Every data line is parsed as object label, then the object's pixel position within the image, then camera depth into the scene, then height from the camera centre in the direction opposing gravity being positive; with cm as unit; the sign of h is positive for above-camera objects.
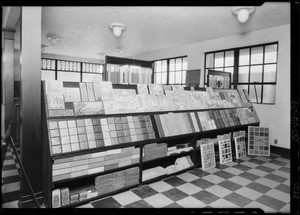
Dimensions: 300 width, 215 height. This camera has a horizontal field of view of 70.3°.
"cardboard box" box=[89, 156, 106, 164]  268 -80
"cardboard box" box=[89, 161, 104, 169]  268 -87
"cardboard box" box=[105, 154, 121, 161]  281 -79
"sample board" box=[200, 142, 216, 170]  388 -104
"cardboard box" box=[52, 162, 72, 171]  244 -81
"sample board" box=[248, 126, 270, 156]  478 -90
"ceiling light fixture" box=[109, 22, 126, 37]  516 +174
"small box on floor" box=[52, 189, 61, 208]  246 -119
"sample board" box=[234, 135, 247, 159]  458 -100
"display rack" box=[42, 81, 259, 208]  255 -52
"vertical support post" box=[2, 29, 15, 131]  565 +62
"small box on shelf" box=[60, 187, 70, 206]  251 -119
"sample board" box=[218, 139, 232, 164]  420 -102
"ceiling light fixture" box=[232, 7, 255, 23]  389 +164
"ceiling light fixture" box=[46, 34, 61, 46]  660 +182
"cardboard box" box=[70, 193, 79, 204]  256 -123
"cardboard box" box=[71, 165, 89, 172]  256 -87
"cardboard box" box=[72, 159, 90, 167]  256 -81
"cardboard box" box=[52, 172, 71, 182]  245 -95
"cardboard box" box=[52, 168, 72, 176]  244 -88
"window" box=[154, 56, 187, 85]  796 +112
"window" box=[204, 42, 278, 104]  540 +90
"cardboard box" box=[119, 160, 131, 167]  293 -91
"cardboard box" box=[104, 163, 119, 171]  281 -92
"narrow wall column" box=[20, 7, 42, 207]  258 -3
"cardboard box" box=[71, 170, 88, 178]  256 -94
